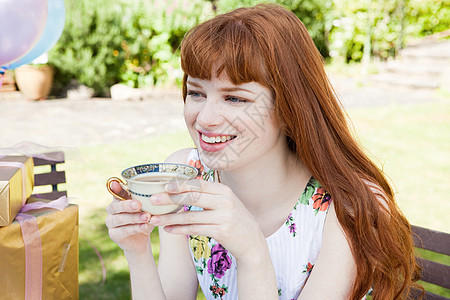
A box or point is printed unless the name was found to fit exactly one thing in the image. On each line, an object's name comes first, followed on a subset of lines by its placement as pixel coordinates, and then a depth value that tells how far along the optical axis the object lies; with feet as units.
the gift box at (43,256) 4.82
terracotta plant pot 29.55
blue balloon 7.70
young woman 4.25
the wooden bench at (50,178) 7.30
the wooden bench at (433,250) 5.68
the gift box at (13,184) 4.67
